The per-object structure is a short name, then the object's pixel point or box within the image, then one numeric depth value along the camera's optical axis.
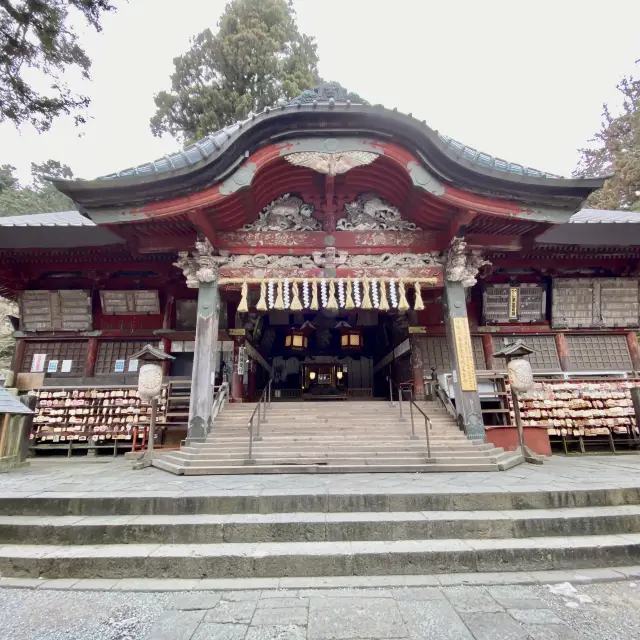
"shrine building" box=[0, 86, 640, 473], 7.62
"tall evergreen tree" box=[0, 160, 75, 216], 29.02
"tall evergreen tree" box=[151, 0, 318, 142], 20.41
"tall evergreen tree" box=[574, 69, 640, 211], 19.14
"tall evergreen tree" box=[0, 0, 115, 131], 7.23
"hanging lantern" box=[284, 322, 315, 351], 14.60
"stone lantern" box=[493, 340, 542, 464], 7.28
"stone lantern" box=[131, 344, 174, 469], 7.12
